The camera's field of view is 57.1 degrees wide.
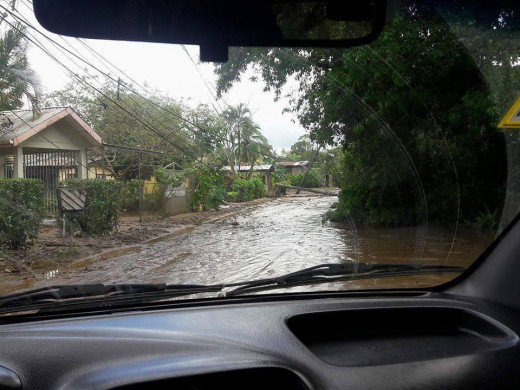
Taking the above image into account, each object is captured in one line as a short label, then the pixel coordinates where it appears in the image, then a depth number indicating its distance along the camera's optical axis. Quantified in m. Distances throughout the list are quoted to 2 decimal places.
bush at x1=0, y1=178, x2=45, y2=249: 4.79
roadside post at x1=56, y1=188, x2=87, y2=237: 5.16
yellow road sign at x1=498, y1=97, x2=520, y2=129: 2.80
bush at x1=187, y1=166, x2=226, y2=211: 6.69
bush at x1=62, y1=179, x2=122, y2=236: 5.23
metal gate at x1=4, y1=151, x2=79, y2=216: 4.68
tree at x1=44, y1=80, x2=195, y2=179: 4.01
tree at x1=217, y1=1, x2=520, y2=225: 3.98
